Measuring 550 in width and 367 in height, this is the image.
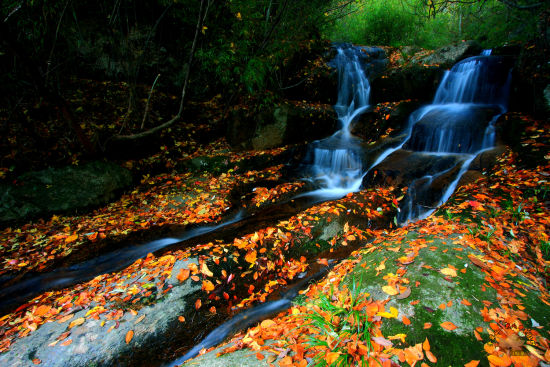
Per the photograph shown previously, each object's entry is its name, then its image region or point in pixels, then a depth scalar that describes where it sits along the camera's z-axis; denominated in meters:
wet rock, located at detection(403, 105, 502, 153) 6.37
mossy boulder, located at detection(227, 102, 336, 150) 8.52
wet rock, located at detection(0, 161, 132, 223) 4.90
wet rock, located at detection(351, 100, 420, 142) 8.09
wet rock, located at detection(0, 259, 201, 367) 2.41
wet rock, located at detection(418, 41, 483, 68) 9.00
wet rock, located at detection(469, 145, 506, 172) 5.19
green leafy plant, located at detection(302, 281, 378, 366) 1.77
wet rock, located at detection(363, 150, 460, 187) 5.71
